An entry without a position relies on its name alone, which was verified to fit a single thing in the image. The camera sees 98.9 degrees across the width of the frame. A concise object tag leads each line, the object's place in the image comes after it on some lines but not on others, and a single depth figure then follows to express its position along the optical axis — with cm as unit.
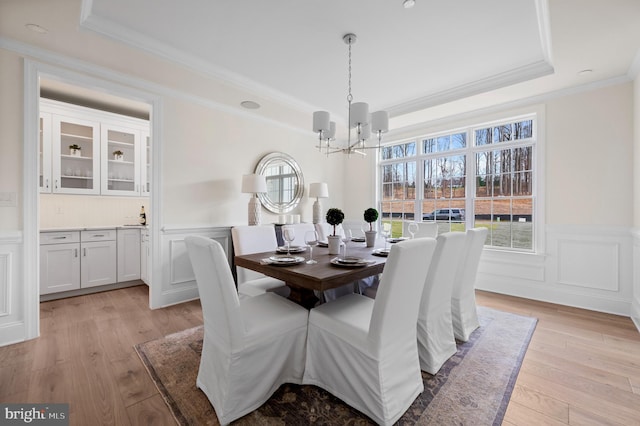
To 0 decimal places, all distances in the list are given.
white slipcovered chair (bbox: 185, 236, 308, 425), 146
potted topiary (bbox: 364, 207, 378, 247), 269
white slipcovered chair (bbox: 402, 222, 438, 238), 324
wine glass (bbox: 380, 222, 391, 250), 258
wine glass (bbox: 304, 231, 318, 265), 215
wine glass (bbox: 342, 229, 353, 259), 301
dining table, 161
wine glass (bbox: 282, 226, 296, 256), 216
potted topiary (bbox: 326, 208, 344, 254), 232
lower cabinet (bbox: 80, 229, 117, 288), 362
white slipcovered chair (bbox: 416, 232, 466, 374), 188
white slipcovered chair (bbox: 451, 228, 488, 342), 238
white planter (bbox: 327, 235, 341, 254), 237
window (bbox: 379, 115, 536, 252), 372
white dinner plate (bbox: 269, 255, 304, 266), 189
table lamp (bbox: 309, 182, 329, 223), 463
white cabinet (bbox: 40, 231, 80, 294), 333
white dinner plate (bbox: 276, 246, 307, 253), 240
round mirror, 424
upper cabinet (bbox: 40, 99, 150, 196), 355
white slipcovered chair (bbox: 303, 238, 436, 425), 142
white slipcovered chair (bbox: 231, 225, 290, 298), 248
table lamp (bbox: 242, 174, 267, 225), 368
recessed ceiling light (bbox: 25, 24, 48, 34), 214
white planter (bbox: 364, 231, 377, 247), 281
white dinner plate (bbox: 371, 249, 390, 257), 231
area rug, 150
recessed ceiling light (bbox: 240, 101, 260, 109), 362
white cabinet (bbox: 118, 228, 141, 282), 391
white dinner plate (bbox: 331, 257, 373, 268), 187
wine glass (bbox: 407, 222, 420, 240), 292
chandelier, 239
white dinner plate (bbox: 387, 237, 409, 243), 291
